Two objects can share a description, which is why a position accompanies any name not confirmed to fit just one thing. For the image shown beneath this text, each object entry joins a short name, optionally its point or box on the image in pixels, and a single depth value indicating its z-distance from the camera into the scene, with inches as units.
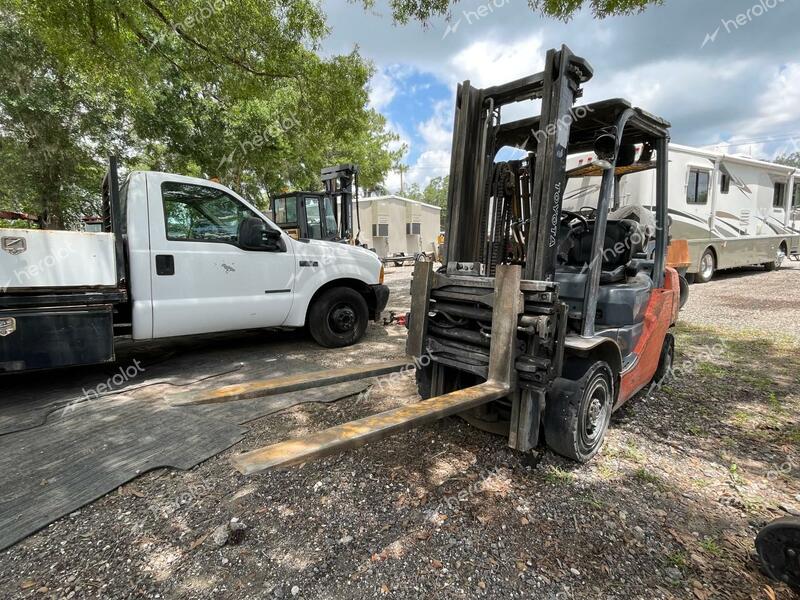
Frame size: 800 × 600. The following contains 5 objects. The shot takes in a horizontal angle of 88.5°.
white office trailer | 1044.5
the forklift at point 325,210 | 380.2
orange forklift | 102.0
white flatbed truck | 143.8
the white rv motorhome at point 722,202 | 348.2
